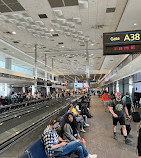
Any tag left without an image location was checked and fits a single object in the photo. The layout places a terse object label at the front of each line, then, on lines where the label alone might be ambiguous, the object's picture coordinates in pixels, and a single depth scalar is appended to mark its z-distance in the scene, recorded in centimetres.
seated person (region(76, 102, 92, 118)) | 877
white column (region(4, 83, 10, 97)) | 2050
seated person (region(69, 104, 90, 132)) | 618
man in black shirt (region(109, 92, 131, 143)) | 533
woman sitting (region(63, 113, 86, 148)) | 416
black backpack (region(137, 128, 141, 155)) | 306
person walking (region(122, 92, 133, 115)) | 886
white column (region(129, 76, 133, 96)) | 1827
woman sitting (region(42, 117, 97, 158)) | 293
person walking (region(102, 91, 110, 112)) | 1259
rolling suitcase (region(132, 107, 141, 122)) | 585
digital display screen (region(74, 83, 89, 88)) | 1545
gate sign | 546
